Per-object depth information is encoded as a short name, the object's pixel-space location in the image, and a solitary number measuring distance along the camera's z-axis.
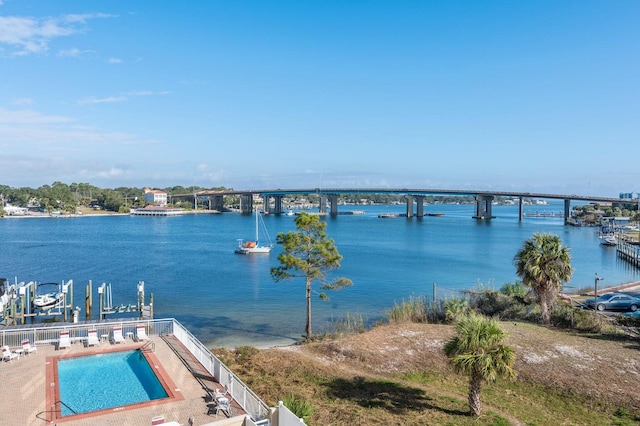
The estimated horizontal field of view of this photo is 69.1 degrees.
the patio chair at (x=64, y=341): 18.20
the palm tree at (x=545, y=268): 24.16
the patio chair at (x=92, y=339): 18.61
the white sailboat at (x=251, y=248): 70.25
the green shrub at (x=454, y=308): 25.94
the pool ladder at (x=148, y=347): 18.02
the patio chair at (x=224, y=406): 12.55
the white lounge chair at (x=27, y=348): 17.22
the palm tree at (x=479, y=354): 13.16
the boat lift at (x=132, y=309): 30.38
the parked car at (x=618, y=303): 30.05
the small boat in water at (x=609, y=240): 84.66
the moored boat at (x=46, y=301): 34.44
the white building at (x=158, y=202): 194.02
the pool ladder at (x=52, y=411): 12.08
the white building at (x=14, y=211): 159.27
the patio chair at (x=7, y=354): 16.38
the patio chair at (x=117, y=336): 19.14
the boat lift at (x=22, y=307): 28.88
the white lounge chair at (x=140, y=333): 19.39
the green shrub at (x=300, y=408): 12.88
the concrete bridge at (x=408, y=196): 136.38
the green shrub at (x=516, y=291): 29.47
